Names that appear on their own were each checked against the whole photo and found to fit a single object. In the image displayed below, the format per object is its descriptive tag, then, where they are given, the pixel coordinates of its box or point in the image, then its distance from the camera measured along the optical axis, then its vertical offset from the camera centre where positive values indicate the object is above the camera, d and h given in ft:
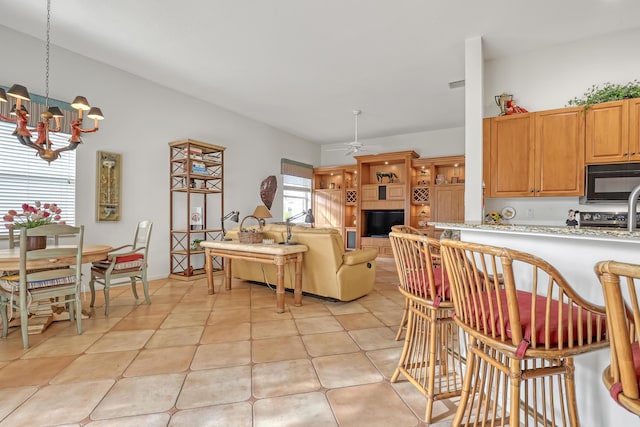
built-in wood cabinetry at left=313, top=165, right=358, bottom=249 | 25.38 +1.31
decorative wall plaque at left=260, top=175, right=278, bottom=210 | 20.90 +1.58
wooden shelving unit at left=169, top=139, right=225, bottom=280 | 14.96 +0.61
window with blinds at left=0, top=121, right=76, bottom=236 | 10.57 +1.28
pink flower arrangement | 8.00 -0.12
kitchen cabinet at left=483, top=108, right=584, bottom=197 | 9.64 +1.99
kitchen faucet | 4.05 +0.08
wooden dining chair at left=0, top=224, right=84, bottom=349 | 7.49 -1.88
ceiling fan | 17.51 +3.98
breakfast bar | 4.11 -0.76
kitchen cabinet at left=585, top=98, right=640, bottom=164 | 8.98 +2.52
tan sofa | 11.12 -2.03
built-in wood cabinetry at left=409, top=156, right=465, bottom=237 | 20.63 +1.59
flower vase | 8.19 -0.87
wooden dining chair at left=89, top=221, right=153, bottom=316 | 10.00 -1.98
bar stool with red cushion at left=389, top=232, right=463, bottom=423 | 5.09 -1.84
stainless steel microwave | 9.11 +1.03
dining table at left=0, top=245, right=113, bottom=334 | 7.43 -1.36
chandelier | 7.55 +2.46
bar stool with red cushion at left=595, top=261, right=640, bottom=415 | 2.36 -1.02
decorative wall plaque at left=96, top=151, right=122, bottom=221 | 12.71 +1.09
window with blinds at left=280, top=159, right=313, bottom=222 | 23.41 +2.12
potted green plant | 9.29 +3.86
